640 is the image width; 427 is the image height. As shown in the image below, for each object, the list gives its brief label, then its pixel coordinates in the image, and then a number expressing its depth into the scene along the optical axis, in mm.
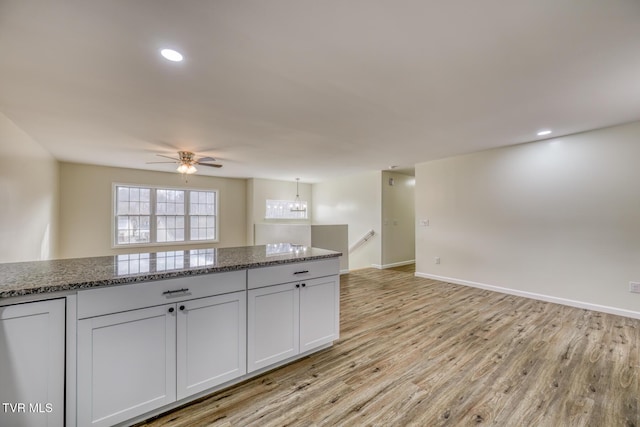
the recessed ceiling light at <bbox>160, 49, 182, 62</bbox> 1818
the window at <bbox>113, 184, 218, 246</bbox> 6266
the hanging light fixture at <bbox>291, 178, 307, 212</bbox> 8565
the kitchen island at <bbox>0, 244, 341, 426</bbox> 1341
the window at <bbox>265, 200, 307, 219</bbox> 8188
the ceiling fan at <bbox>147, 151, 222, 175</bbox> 4332
